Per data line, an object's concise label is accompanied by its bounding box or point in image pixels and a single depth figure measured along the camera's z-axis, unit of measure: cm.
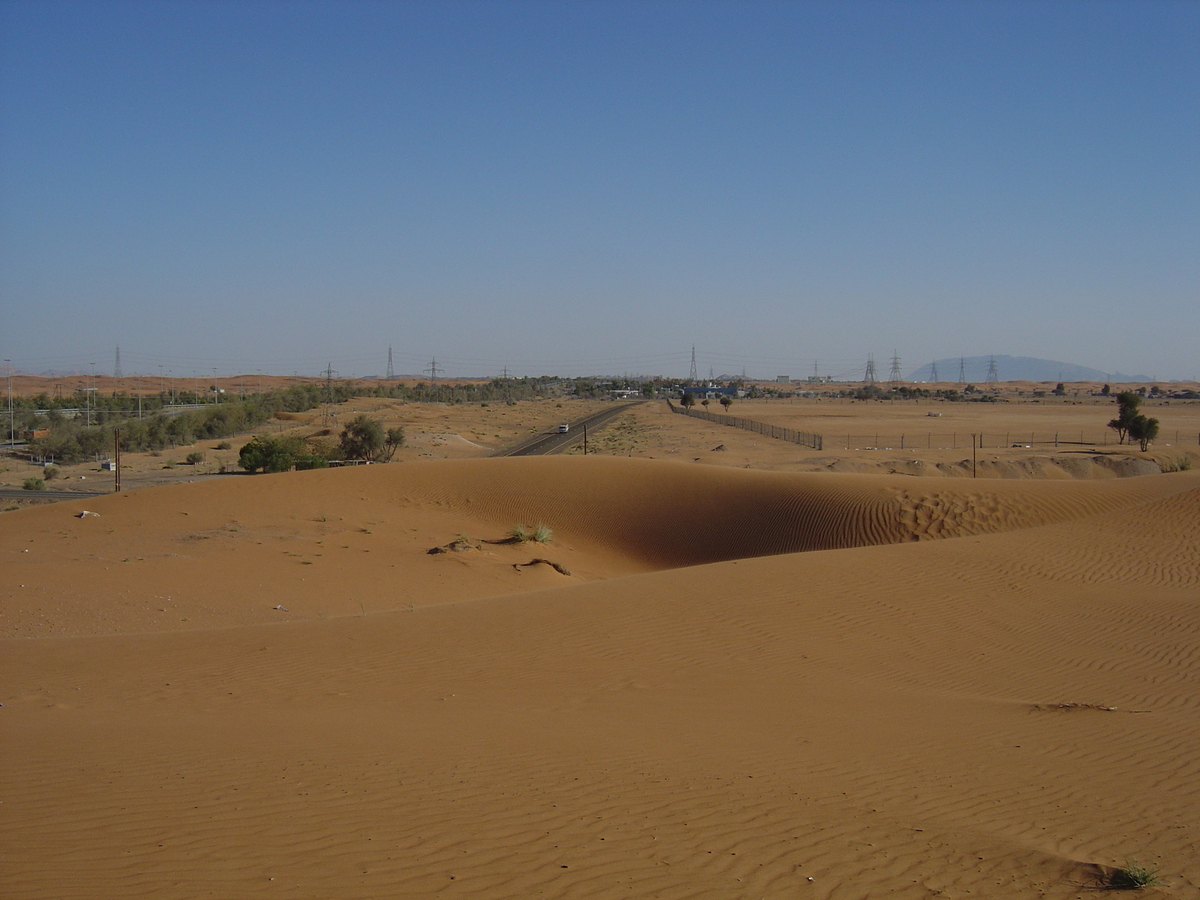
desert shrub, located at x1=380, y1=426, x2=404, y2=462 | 5806
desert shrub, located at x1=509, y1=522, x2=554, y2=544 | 2775
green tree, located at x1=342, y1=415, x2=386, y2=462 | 5678
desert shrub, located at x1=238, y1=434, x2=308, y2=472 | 4681
